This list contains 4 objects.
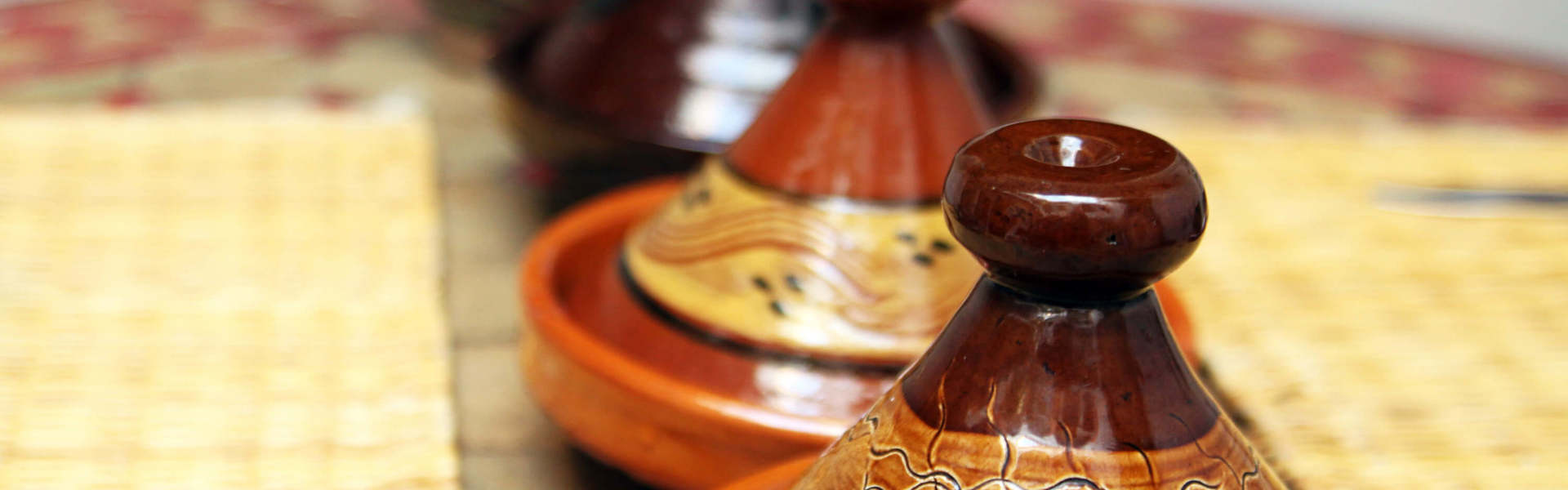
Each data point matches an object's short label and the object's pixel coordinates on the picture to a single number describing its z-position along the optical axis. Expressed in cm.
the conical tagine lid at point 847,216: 53
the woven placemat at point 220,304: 55
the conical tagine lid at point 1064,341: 29
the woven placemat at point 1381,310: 60
